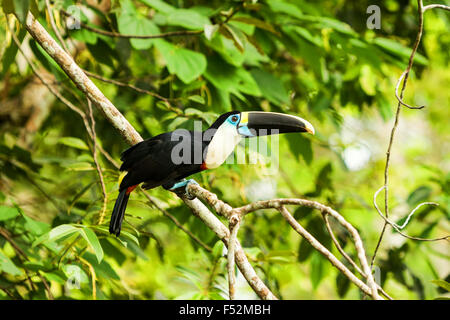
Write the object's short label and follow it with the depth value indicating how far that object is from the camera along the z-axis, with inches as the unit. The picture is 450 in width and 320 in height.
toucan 140.8
